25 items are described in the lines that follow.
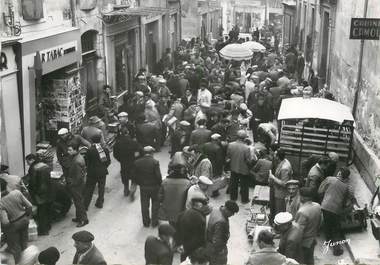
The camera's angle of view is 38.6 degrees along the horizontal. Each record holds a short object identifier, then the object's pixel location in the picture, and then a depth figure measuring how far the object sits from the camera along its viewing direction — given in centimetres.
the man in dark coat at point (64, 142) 1026
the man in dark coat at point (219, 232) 722
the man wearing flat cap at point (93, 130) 1121
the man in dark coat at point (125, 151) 1105
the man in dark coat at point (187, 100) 1485
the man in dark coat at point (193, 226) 743
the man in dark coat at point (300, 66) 2364
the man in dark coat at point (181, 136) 1278
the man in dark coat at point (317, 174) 928
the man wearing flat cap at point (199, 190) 815
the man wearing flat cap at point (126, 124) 1205
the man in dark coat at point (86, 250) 610
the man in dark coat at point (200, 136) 1170
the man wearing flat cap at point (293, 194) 838
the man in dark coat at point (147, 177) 956
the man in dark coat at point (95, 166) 1026
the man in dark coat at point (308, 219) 757
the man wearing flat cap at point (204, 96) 1503
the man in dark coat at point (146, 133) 1297
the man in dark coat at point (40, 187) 920
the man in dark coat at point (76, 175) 967
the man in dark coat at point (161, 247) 644
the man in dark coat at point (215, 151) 1130
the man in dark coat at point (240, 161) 1082
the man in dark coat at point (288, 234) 716
